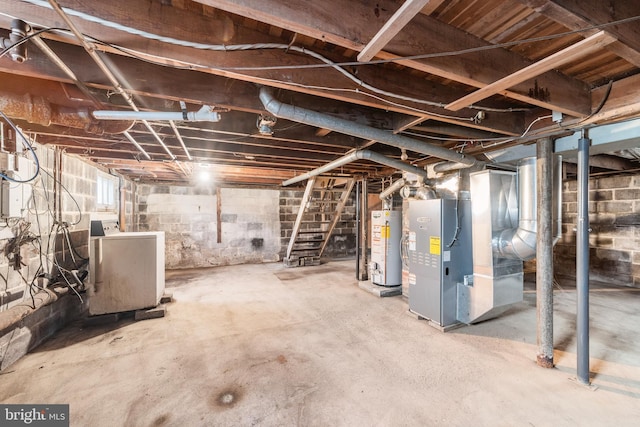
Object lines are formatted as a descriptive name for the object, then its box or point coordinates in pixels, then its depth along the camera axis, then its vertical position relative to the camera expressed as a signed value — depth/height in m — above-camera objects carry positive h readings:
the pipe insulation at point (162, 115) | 1.80 +0.70
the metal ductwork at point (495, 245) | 2.56 -0.29
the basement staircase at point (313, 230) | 5.53 -0.32
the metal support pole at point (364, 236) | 4.75 -0.36
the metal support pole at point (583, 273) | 1.98 -0.43
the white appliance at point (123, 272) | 2.95 -0.64
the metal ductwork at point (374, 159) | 2.92 +0.67
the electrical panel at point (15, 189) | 2.12 +0.23
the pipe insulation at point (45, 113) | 1.66 +0.71
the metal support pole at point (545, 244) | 2.21 -0.23
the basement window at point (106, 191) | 4.14 +0.42
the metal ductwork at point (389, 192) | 3.98 +0.40
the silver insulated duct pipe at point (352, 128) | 1.77 +0.70
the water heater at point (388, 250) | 4.19 -0.55
